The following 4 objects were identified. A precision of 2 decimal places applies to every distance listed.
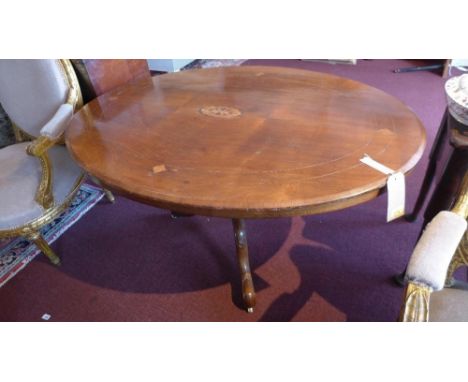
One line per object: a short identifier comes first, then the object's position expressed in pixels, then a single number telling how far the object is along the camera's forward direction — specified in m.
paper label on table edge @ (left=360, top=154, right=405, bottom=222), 0.74
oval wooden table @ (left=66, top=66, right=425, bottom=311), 0.71
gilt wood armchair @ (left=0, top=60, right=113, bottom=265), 1.17
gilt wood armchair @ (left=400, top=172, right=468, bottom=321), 0.59
